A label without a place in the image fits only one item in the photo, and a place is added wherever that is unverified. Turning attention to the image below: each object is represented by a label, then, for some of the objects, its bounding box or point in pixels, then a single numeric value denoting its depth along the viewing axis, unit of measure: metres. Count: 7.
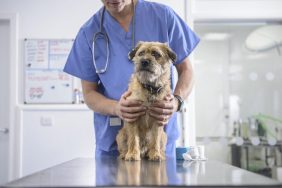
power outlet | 3.41
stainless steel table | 0.73
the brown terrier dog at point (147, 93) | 1.24
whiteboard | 3.43
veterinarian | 1.40
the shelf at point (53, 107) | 3.38
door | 3.56
